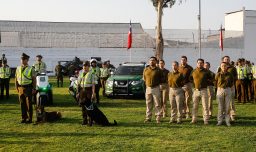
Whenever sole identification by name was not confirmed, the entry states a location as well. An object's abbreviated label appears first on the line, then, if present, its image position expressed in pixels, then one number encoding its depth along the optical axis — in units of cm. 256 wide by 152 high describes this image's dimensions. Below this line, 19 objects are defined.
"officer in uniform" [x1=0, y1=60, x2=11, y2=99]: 2030
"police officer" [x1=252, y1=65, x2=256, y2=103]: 1919
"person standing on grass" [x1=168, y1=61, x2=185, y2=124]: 1329
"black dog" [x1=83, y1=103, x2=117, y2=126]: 1277
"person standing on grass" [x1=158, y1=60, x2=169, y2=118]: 1460
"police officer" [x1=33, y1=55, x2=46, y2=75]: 1791
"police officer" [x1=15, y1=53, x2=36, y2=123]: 1328
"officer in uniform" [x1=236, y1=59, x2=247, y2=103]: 1941
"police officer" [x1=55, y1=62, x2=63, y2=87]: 2913
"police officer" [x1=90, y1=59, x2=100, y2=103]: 1862
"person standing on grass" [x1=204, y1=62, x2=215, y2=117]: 1457
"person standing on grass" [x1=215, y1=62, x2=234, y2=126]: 1296
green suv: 2081
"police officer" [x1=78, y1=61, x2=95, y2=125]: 1309
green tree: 3881
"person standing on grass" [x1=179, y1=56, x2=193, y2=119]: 1395
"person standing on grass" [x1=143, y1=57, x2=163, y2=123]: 1345
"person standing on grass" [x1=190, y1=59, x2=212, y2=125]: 1311
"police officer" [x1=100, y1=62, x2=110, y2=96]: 2244
